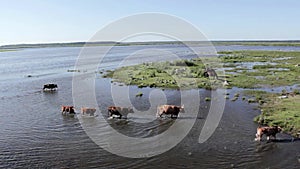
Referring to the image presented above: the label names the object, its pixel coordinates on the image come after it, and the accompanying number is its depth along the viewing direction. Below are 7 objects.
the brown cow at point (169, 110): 25.89
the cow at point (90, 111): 26.80
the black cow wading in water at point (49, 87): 41.44
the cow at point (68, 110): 27.75
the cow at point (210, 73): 47.97
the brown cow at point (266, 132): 20.14
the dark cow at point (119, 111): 26.38
